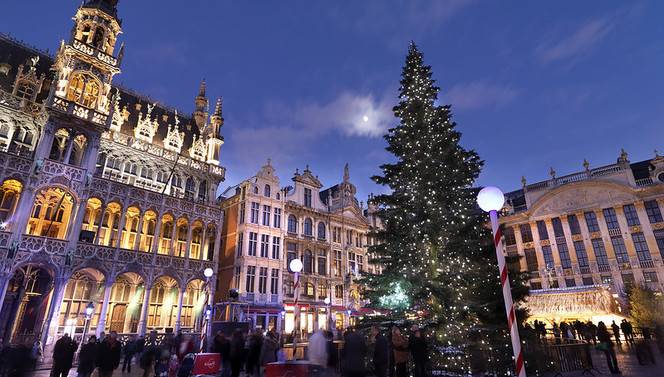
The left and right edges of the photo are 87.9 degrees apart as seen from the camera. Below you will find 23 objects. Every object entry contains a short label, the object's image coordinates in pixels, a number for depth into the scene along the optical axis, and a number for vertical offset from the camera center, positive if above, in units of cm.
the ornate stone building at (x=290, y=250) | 3497 +685
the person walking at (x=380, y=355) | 949 -109
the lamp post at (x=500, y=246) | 618 +128
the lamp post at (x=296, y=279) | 1101 +112
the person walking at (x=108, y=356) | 1086 -124
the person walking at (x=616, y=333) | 2311 -135
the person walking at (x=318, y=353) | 914 -99
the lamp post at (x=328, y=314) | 3723 -11
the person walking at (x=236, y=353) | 1108 -118
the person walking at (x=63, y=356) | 1084 -123
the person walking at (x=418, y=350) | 1014 -104
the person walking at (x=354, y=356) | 877 -103
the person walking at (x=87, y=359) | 1109 -133
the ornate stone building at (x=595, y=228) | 4016 +1008
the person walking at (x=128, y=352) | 1703 -174
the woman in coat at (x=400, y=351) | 1002 -106
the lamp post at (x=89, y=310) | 2208 +31
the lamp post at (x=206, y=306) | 1501 +33
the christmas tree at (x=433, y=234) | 1332 +320
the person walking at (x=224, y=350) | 1157 -118
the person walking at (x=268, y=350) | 1236 -127
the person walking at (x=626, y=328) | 2278 -107
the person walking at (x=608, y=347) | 1220 -119
